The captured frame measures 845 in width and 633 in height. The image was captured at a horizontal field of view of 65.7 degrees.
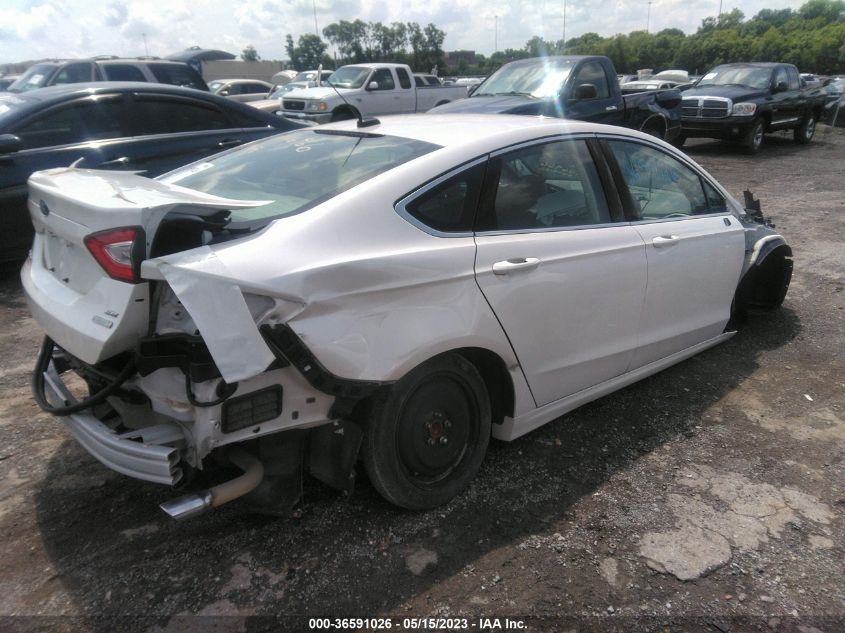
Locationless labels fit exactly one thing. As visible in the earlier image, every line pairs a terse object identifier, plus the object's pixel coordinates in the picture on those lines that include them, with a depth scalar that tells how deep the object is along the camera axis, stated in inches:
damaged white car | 86.6
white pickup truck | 577.3
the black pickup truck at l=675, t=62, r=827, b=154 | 539.5
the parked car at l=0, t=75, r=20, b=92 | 666.7
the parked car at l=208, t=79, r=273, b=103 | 869.2
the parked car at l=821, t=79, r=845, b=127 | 731.4
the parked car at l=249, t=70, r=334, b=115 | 633.0
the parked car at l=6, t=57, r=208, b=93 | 449.1
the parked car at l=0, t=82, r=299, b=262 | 213.0
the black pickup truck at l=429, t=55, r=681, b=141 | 350.2
